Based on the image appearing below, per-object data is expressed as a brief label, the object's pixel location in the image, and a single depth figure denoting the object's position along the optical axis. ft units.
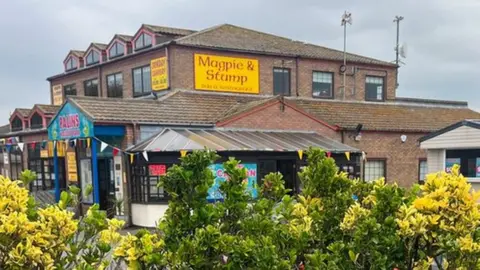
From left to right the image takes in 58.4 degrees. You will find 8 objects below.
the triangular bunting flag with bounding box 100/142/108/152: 46.47
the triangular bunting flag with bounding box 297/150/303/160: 50.71
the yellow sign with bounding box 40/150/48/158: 69.23
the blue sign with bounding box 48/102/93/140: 46.88
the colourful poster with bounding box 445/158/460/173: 53.00
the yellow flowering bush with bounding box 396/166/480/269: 10.56
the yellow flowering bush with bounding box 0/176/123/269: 9.16
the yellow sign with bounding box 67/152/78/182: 57.67
